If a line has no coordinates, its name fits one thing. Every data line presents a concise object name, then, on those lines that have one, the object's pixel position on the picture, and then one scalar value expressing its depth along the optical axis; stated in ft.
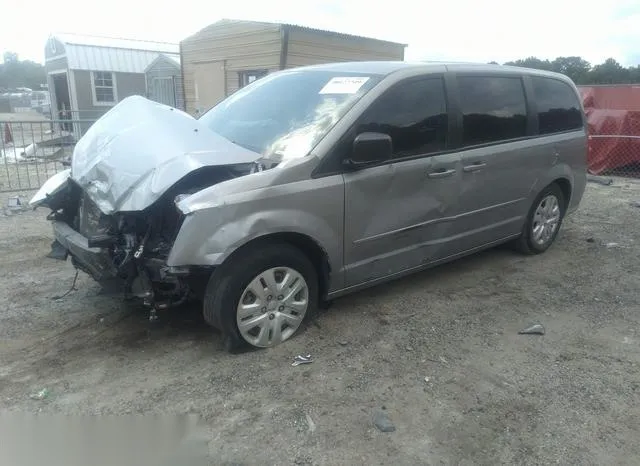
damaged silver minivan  10.48
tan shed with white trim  44.86
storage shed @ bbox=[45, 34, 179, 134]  68.64
